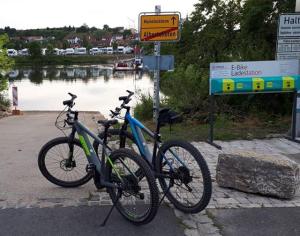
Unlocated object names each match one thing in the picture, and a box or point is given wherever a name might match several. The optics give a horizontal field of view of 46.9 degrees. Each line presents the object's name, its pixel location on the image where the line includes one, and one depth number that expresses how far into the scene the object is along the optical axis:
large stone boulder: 3.80
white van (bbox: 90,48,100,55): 110.22
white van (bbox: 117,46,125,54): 108.48
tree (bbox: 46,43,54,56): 94.44
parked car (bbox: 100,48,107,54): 112.22
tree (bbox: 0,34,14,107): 16.95
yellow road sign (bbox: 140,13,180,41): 8.18
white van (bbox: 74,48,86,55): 106.61
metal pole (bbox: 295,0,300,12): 6.57
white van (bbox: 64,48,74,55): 103.24
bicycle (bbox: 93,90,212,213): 3.32
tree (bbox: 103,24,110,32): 147.22
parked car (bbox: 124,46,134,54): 103.16
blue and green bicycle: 3.23
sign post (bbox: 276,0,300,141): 6.29
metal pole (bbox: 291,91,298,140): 6.35
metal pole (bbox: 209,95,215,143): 6.29
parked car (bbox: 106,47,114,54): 110.12
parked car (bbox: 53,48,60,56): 98.24
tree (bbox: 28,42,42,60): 89.73
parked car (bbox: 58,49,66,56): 102.62
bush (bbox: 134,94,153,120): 10.38
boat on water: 58.10
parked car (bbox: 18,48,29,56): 93.29
